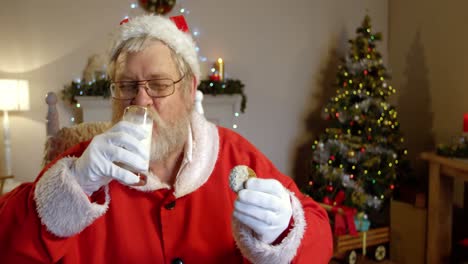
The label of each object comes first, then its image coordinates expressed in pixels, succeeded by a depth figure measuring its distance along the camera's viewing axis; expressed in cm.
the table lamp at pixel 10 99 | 319
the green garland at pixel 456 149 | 245
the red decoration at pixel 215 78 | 366
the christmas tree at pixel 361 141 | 308
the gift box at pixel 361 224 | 300
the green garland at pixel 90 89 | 333
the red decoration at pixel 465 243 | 248
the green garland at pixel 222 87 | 362
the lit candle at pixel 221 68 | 376
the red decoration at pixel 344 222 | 295
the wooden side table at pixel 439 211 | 259
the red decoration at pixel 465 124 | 251
